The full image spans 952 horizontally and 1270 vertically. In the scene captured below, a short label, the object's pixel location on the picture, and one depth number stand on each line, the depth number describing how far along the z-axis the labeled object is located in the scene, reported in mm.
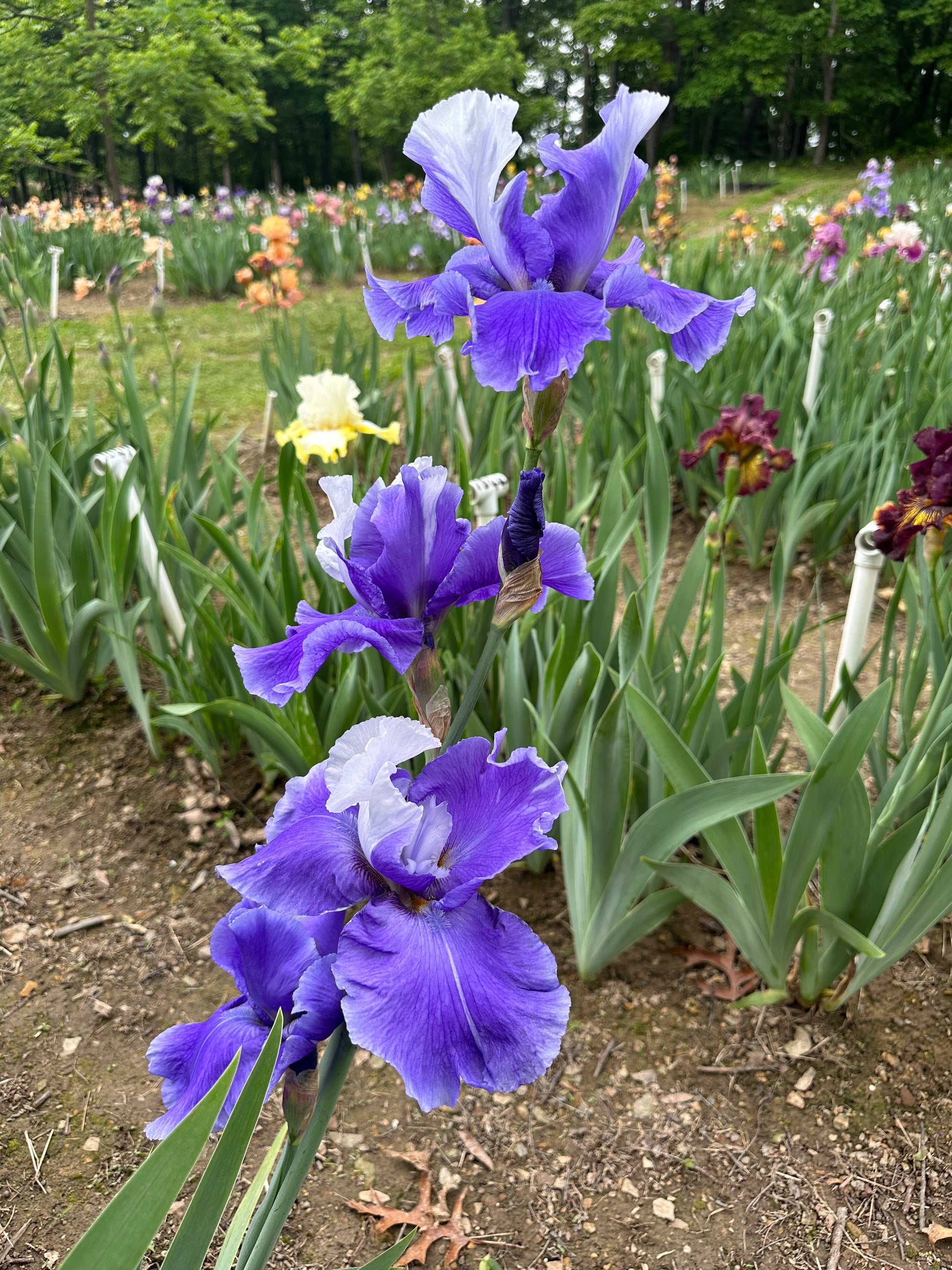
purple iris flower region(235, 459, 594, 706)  583
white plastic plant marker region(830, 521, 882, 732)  1568
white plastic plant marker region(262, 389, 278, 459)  2969
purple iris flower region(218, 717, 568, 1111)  497
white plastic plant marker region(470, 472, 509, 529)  1566
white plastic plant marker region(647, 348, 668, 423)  2545
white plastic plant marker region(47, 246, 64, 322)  2736
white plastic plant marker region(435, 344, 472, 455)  2514
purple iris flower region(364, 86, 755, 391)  601
